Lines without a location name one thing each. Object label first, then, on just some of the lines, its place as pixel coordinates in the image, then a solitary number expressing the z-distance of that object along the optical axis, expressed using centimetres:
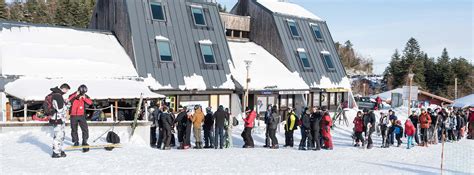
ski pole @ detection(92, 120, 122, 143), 1332
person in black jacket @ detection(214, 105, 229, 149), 1413
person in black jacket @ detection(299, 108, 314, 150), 1439
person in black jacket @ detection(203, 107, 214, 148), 1423
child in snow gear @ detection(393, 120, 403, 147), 1623
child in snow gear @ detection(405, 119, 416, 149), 1583
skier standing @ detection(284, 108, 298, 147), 1473
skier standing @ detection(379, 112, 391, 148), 1598
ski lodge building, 1766
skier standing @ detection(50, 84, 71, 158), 1008
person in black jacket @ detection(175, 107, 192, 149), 1396
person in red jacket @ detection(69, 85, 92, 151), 1093
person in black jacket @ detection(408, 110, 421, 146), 1695
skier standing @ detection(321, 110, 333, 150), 1451
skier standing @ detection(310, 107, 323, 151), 1426
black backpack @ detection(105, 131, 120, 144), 1199
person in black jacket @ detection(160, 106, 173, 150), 1344
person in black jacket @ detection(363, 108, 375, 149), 1525
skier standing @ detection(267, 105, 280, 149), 1458
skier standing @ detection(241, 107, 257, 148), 1467
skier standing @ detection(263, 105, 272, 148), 1471
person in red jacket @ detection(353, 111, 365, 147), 1528
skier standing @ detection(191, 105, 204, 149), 1410
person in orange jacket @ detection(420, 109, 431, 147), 1670
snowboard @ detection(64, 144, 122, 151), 1090
